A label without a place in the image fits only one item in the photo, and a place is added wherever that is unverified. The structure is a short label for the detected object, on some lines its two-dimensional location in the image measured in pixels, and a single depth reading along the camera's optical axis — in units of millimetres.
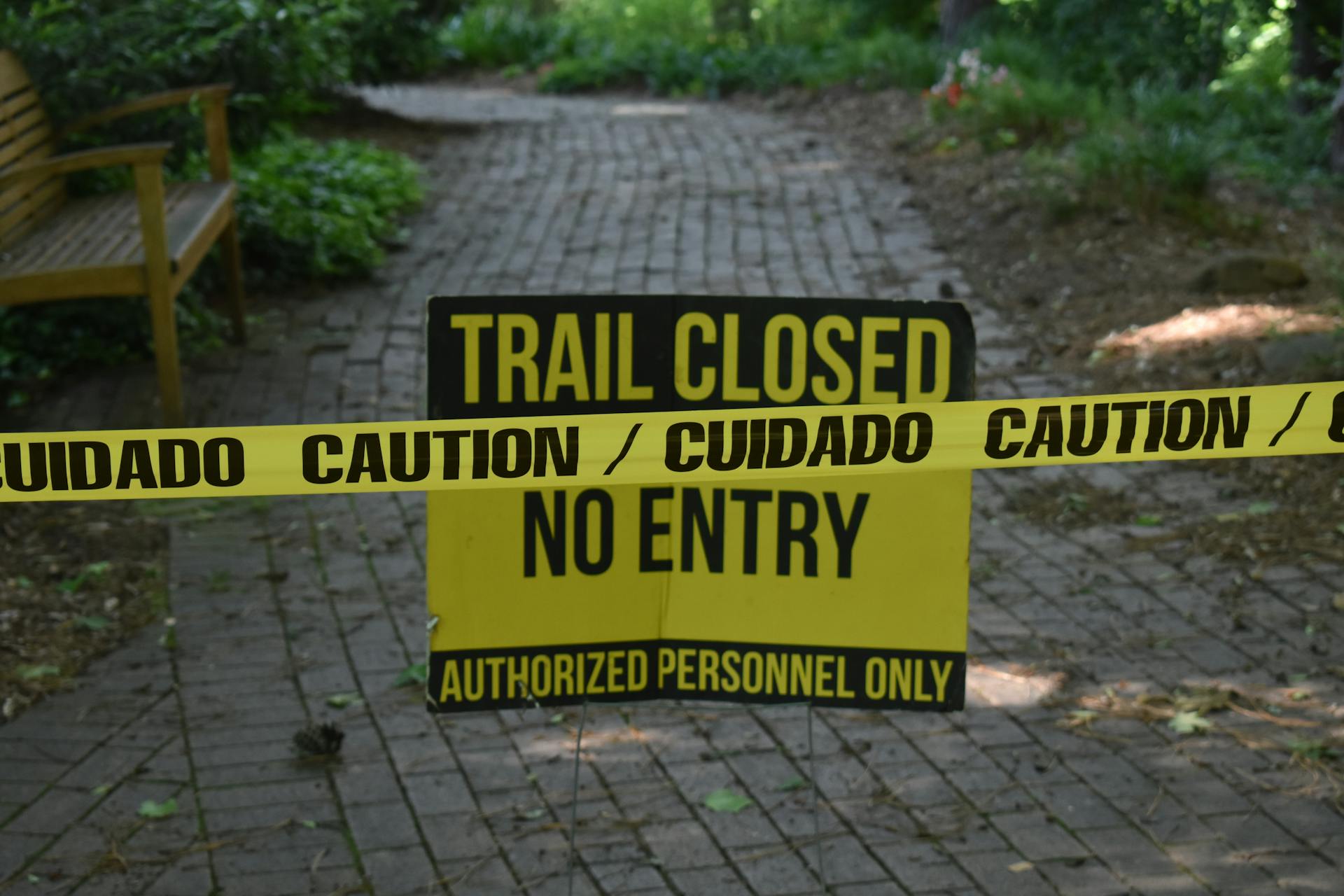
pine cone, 7840
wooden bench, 11742
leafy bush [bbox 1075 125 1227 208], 17328
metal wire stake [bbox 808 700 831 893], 6065
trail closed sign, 5930
